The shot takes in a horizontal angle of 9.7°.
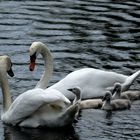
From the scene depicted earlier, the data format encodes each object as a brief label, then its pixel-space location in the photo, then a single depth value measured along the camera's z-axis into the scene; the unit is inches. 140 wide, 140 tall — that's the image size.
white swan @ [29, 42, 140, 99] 653.3
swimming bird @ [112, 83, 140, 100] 642.2
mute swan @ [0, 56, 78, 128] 572.1
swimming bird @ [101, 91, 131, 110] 625.0
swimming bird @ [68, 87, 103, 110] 631.8
